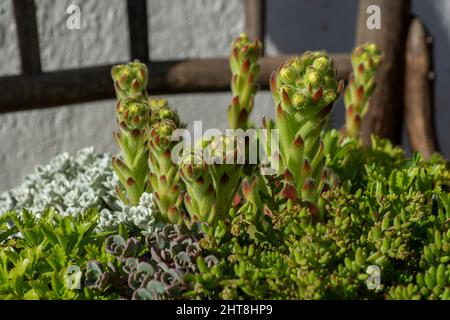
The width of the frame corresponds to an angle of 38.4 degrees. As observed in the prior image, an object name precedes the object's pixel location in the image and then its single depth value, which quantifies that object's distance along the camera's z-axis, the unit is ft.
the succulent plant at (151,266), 3.20
